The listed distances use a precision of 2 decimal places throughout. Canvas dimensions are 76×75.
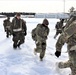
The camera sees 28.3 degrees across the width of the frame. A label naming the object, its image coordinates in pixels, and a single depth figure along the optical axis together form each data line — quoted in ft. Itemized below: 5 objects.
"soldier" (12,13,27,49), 19.25
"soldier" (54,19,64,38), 29.93
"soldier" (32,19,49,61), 15.35
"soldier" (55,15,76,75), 9.21
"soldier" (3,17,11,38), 30.04
